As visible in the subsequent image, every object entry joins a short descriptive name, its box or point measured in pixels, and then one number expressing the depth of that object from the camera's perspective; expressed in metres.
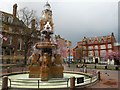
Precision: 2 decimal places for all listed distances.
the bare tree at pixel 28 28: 23.61
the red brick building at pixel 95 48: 44.08
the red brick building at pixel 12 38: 26.25
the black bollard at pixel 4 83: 6.87
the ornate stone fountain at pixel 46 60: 9.71
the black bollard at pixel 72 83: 7.00
